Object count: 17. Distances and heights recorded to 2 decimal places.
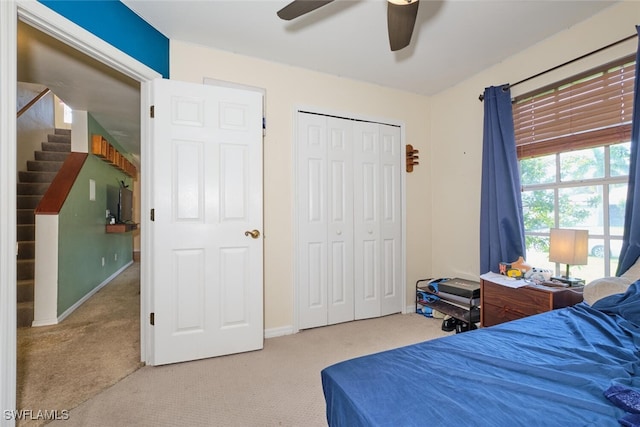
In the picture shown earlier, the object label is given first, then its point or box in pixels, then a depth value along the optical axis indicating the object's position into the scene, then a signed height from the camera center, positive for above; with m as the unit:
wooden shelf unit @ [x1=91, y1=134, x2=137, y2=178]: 3.87 +0.91
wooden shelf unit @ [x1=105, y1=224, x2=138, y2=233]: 4.56 -0.24
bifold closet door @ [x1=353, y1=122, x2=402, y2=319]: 3.04 -0.08
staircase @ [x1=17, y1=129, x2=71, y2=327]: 3.05 +0.21
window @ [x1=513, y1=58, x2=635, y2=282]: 1.96 +0.41
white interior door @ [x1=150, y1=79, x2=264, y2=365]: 2.12 -0.07
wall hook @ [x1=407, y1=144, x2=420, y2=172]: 3.31 +0.64
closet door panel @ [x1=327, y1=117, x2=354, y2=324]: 2.91 -0.09
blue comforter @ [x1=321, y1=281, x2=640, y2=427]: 0.76 -0.53
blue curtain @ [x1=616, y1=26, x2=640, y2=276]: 1.72 +0.03
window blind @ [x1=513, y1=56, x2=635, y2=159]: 1.92 +0.76
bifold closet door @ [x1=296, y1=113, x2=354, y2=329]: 2.79 -0.07
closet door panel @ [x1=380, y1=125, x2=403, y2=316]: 3.17 -0.07
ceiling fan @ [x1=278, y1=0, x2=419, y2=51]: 1.42 +1.03
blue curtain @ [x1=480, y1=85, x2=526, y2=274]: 2.44 +0.20
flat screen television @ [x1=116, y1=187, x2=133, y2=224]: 5.30 +0.14
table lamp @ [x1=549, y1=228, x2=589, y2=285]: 1.93 -0.24
